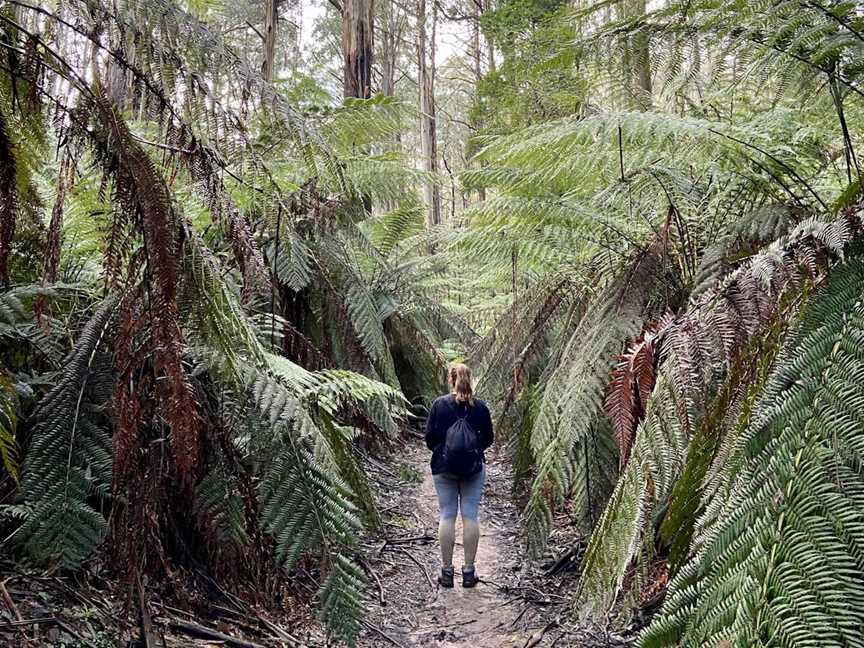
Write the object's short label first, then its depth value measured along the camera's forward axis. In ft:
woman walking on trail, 11.47
